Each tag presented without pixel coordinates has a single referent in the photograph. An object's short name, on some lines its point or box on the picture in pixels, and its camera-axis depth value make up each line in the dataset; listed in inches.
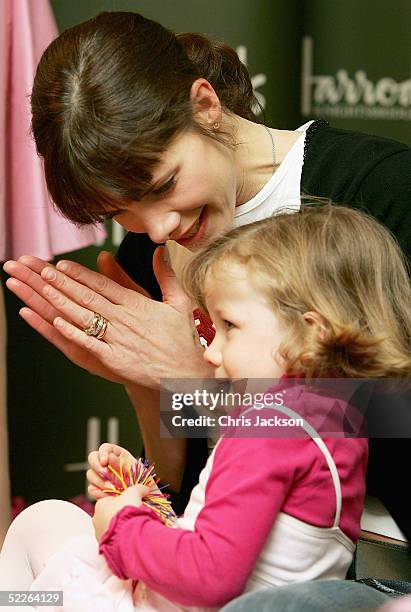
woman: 89.5
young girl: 82.6
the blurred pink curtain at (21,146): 110.3
